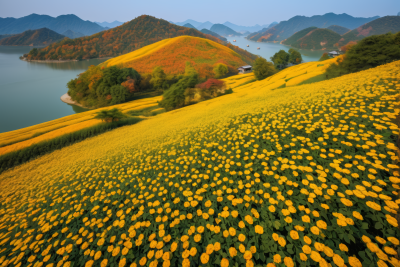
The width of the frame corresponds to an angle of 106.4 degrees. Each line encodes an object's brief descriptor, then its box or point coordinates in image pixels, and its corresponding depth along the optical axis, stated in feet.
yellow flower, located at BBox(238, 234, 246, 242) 11.30
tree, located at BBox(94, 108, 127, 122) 65.26
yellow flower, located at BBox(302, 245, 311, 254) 9.70
